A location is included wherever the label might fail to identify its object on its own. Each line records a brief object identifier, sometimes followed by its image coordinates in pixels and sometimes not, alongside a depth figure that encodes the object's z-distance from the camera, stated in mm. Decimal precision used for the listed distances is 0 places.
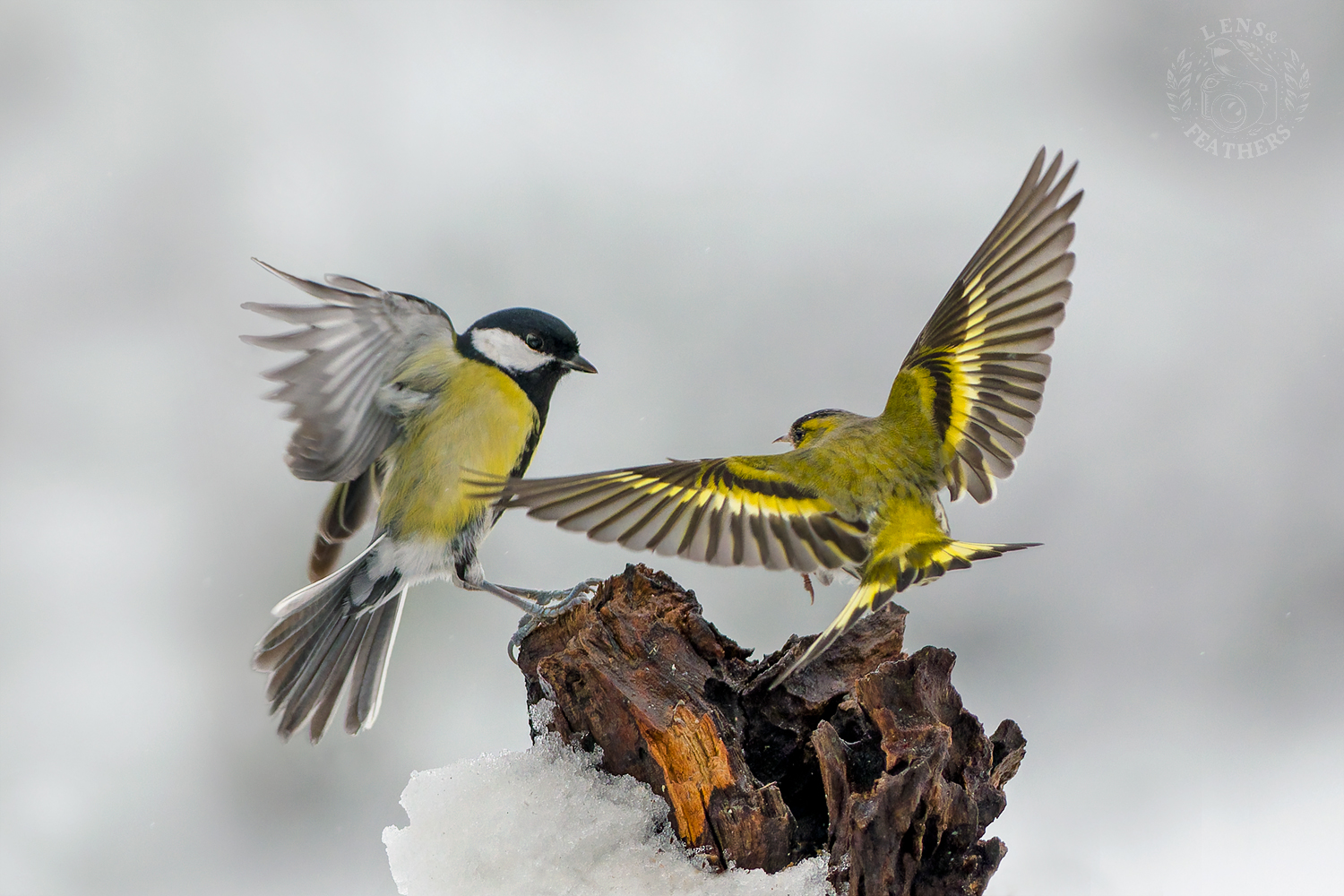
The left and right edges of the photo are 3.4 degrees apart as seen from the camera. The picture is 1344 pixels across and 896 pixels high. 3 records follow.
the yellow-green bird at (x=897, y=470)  6027
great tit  6106
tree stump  6006
